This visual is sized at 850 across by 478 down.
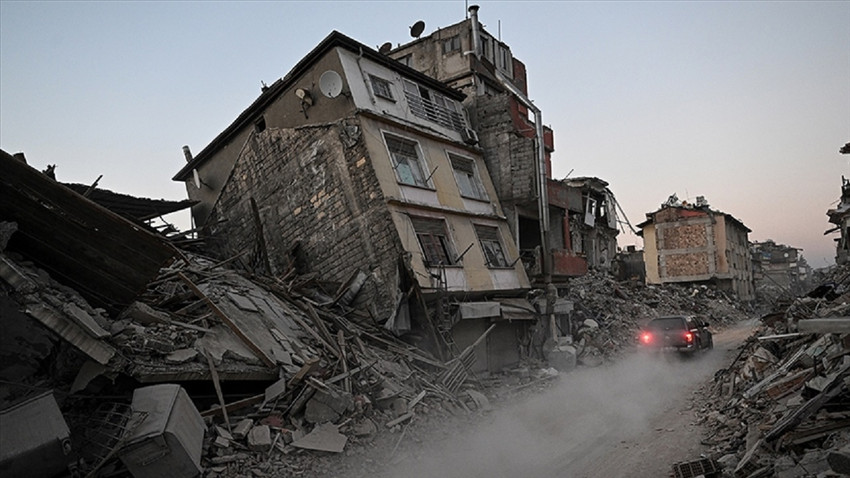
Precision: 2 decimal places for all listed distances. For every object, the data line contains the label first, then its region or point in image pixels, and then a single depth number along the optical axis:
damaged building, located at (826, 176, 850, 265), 27.67
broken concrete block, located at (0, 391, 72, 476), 5.27
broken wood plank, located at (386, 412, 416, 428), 9.34
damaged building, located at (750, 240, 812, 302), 63.53
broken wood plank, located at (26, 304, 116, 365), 6.08
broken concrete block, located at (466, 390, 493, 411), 12.03
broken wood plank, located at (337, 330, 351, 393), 9.51
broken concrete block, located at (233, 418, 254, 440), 7.43
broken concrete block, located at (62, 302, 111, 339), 6.27
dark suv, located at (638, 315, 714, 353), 15.88
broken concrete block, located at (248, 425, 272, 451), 7.30
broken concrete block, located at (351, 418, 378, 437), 8.68
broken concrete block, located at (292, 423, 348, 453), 7.77
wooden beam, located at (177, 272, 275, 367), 8.77
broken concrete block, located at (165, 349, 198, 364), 7.51
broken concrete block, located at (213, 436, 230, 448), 6.98
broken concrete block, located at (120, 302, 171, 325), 8.23
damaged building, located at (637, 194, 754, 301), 42.75
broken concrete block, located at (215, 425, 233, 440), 7.20
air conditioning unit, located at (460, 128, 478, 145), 19.16
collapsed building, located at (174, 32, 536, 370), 14.24
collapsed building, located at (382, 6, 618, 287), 19.08
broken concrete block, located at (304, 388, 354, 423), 8.41
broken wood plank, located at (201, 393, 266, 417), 7.51
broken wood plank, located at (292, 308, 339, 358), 10.67
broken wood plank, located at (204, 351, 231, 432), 7.57
